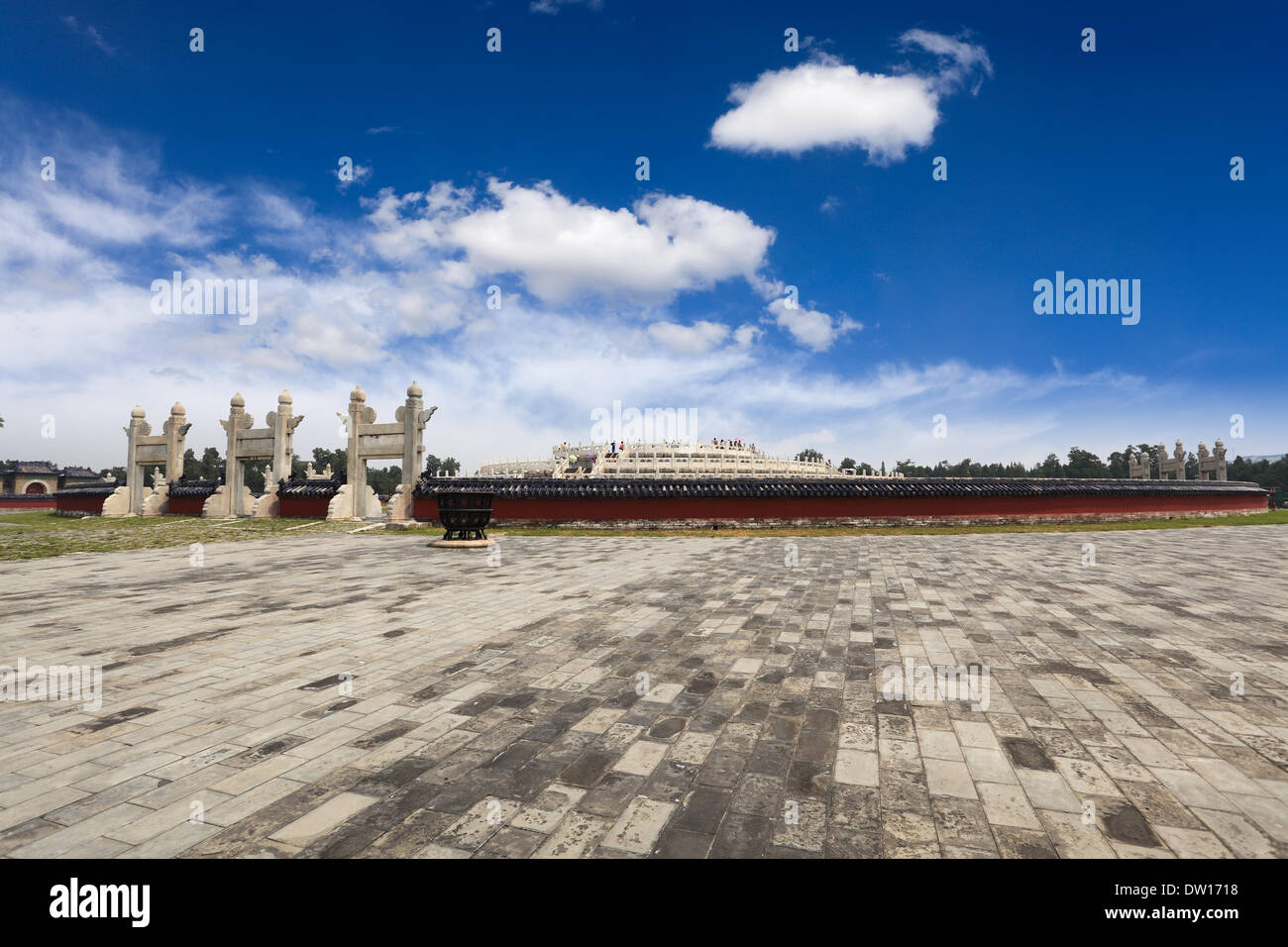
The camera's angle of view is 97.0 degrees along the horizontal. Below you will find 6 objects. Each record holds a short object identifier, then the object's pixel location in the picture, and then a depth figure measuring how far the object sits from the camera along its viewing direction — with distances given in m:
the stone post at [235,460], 25.91
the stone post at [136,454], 29.40
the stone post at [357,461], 22.64
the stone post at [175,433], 28.42
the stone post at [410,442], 21.11
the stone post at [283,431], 24.36
